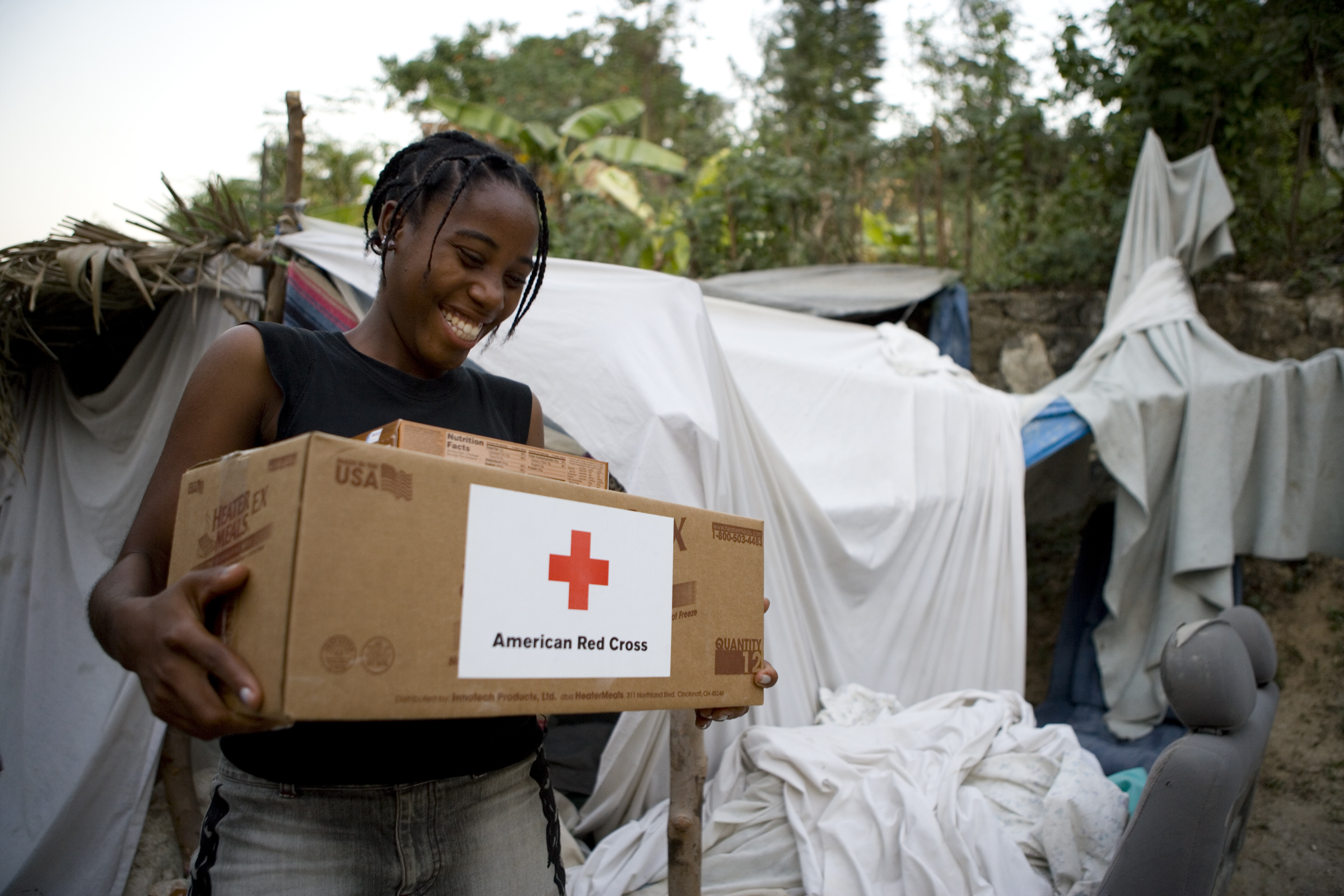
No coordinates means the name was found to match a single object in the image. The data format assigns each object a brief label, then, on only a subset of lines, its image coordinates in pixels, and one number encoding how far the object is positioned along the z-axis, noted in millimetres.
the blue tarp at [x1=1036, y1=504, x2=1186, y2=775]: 3270
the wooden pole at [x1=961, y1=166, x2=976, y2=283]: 6297
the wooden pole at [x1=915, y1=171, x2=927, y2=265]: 6387
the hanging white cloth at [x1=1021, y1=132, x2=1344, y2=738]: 3291
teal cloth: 2578
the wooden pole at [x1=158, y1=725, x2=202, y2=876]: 2506
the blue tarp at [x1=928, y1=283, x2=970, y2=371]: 4781
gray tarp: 4379
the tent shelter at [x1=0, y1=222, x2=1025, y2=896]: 2332
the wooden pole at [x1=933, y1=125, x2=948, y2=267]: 6363
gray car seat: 1436
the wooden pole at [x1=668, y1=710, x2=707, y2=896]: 1957
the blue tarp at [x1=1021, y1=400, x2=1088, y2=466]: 3434
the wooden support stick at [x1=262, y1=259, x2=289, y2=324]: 2680
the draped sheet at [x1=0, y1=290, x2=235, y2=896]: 2449
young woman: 774
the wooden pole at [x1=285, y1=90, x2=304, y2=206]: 2805
